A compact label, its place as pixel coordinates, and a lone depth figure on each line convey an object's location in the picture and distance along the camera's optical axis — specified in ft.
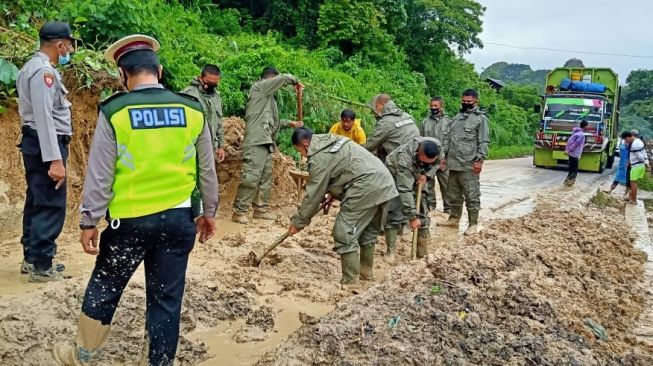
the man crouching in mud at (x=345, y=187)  15.29
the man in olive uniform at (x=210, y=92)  19.83
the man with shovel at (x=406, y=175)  18.66
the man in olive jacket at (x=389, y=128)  22.36
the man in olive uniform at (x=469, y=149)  24.11
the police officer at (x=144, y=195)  8.30
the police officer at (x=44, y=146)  11.98
